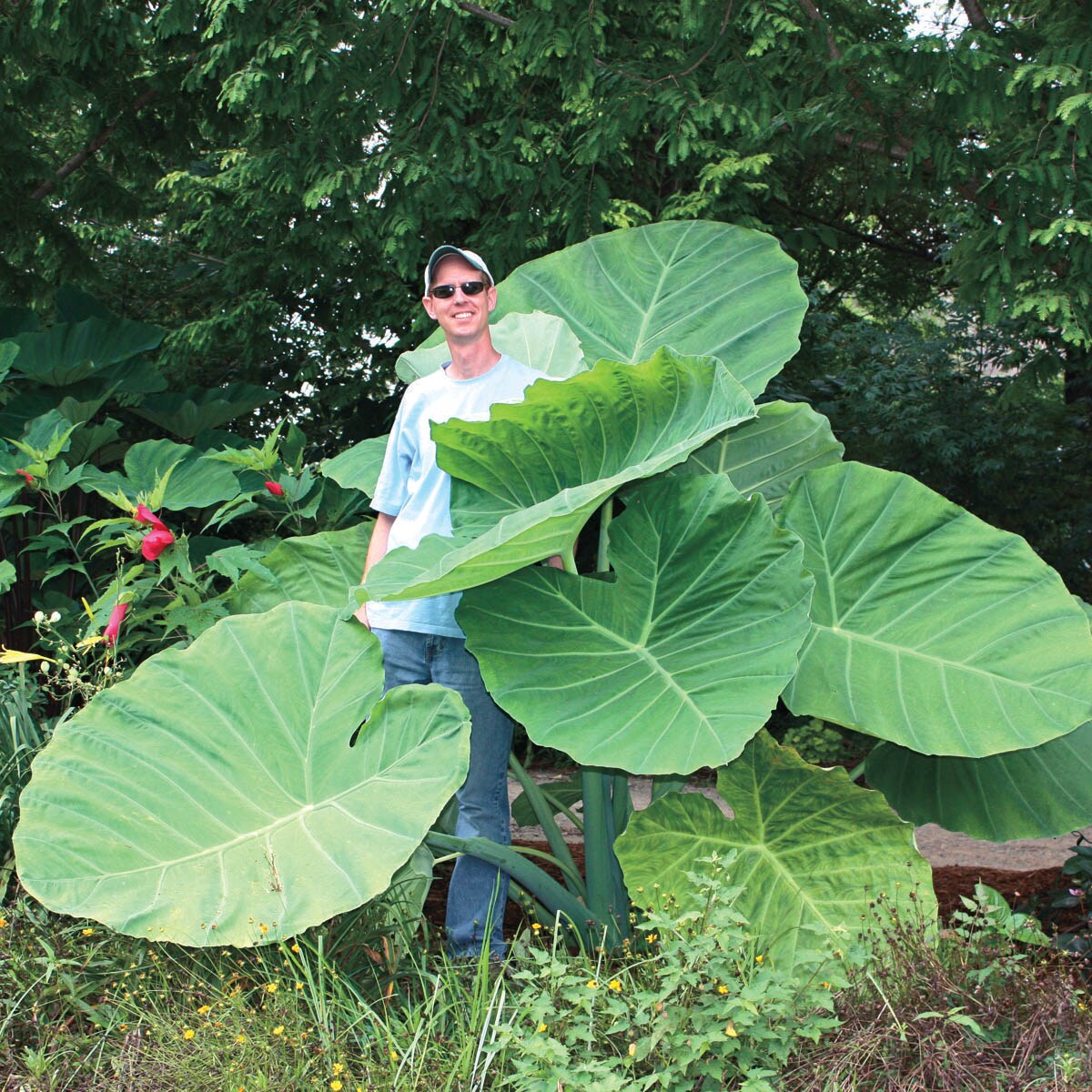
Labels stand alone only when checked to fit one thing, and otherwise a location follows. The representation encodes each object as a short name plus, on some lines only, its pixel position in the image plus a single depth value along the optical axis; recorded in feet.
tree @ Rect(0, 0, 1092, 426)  11.23
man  8.76
